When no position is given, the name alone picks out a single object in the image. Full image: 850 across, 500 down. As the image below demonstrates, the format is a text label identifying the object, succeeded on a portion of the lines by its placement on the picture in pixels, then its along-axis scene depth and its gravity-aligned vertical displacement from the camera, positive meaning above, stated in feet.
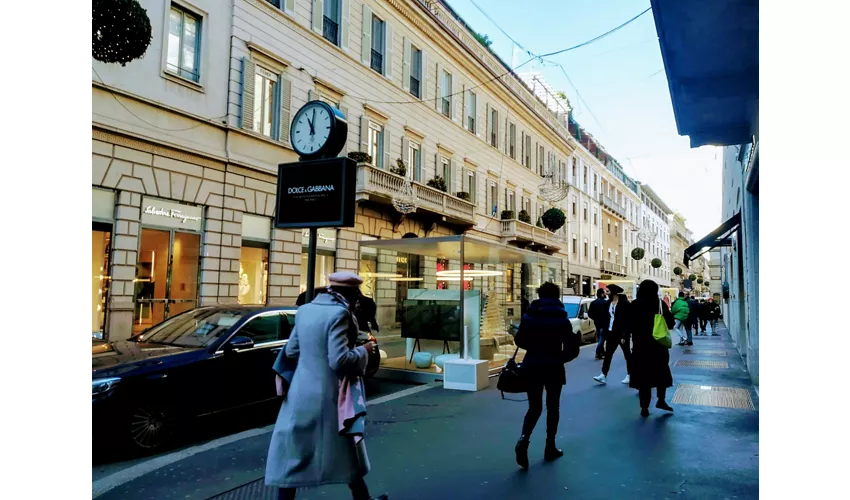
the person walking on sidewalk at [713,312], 84.36 -3.10
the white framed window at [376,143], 71.51 +17.01
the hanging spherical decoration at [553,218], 107.55 +12.42
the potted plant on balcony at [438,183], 80.44 +13.79
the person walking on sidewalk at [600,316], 45.52 -2.12
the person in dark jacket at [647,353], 25.61 -2.82
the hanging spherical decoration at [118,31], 23.90 +10.25
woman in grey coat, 12.34 -2.71
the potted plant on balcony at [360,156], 64.75 +13.89
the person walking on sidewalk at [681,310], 60.39 -2.13
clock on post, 18.20 +4.66
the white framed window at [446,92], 88.43 +28.76
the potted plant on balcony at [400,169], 72.30 +14.02
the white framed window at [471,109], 96.17 +28.71
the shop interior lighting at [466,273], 37.69 +0.77
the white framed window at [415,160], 80.12 +16.90
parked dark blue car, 19.33 -3.23
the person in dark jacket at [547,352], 18.79 -2.07
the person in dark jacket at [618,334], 30.22 -2.42
